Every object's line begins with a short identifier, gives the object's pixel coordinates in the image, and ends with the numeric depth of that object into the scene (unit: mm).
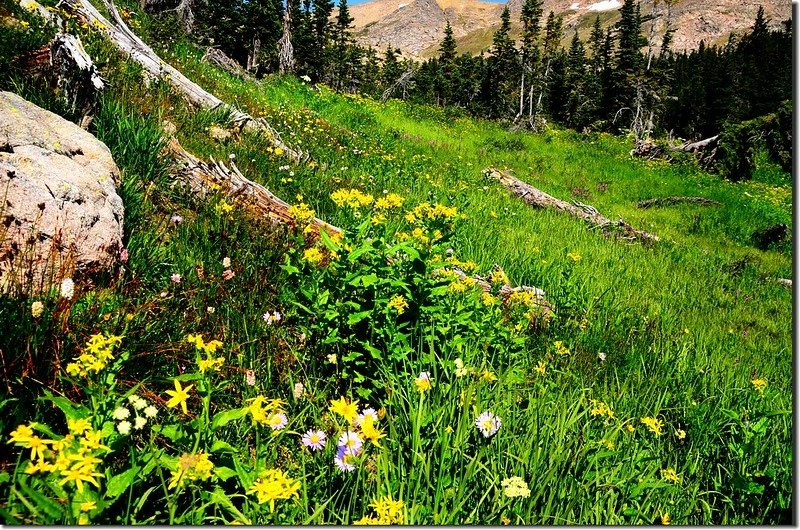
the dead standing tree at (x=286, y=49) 19797
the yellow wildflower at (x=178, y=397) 1433
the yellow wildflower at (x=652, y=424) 2170
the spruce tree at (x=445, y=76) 74331
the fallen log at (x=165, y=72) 6688
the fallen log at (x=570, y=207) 8086
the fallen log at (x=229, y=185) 4004
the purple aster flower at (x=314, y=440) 1674
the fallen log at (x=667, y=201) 11461
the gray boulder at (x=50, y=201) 2174
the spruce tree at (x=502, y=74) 62125
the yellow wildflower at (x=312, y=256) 2387
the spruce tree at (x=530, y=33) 45500
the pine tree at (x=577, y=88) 71188
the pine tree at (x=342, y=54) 71938
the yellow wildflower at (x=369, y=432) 1479
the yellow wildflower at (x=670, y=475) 1903
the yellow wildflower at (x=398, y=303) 2170
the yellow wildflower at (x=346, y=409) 1576
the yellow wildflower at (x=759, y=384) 2795
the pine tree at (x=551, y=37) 47625
